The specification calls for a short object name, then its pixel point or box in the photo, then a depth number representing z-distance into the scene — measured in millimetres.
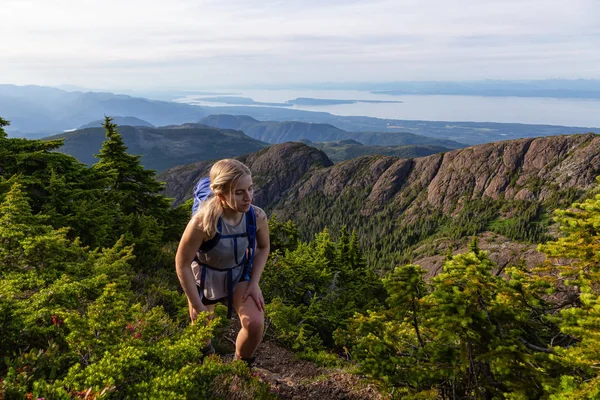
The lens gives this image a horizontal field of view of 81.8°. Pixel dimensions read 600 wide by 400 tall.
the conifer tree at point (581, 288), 3414
